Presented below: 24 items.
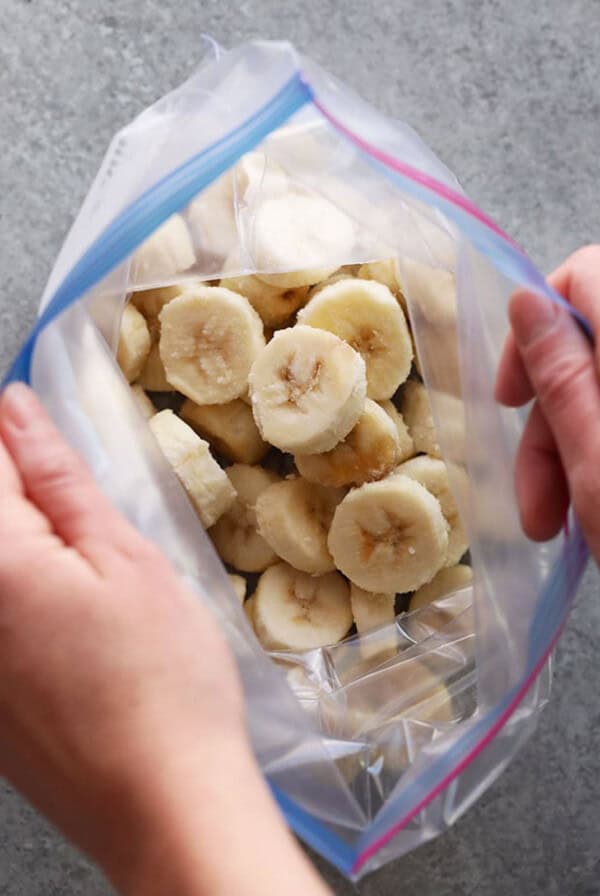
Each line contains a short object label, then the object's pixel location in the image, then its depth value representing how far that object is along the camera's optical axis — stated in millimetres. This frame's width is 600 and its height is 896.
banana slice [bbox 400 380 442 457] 482
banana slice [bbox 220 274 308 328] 475
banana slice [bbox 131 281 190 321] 479
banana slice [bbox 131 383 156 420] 477
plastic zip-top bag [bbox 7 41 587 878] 383
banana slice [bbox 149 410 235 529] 456
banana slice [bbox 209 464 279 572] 483
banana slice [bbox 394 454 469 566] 475
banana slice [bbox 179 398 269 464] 478
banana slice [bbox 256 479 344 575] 465
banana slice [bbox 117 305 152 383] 465
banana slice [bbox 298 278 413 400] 458
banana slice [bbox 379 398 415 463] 479
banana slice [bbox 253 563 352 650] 466
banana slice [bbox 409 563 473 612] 477
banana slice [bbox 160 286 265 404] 460
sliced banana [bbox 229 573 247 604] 475
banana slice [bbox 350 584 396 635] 470
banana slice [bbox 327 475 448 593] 454
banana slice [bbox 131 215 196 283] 448
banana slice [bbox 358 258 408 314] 472
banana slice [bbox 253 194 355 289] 448
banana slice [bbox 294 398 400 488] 457
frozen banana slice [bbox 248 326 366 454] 440
